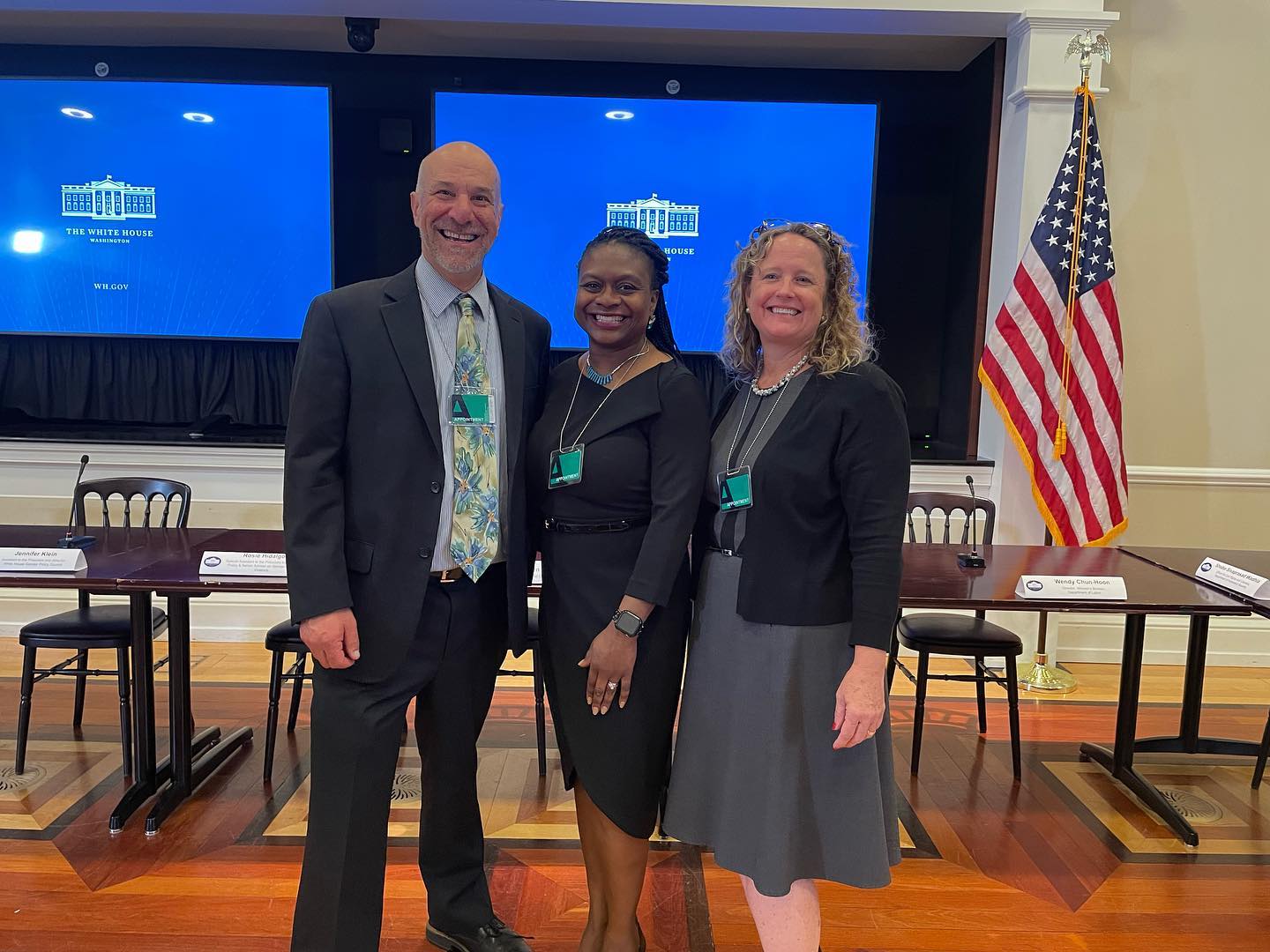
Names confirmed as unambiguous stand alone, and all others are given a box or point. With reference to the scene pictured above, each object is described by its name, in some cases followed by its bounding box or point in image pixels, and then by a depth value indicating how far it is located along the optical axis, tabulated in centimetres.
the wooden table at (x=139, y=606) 242
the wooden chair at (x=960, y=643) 297
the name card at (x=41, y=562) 245
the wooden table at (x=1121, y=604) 248
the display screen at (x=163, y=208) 428
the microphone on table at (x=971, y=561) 281
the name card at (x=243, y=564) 244
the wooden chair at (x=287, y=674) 284
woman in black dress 163
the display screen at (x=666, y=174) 441
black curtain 464
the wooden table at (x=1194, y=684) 306
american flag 379
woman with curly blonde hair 152
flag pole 373
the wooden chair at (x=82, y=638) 280
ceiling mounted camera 410
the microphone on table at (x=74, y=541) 273
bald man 162
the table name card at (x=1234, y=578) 254
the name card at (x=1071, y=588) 251
